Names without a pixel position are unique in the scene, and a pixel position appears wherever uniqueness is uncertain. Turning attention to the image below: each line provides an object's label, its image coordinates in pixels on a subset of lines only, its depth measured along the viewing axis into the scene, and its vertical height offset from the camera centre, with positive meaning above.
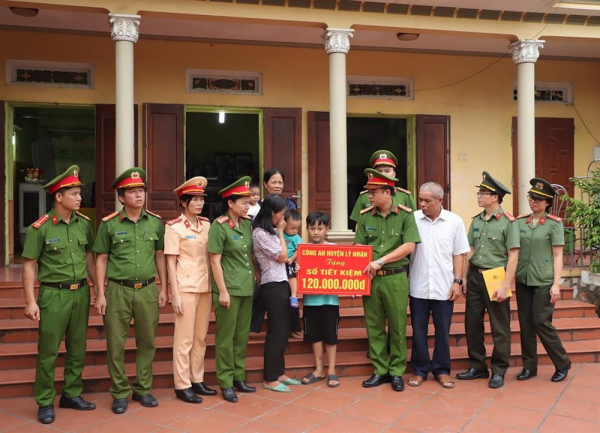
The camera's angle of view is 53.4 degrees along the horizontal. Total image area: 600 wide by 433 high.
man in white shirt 4.96 -0.54
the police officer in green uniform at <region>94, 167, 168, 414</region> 4.38 -0.53
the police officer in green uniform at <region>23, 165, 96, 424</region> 4.21 -0.54
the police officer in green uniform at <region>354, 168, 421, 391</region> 4.89 -0.52
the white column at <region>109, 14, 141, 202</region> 7.15 +1.57
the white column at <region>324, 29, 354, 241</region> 7.87 +1.16
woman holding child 4.75 -0.54
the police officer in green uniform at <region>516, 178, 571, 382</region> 5.09 -0.56
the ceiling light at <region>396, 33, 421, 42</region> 8.90 +2.67
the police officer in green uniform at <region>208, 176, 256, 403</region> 4.57 -0.50
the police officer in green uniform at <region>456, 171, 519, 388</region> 4.98 -0.53
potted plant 6.98 -0.06
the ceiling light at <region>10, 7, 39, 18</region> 7.61 +2.63
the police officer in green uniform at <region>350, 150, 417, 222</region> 5.40 +0.20
